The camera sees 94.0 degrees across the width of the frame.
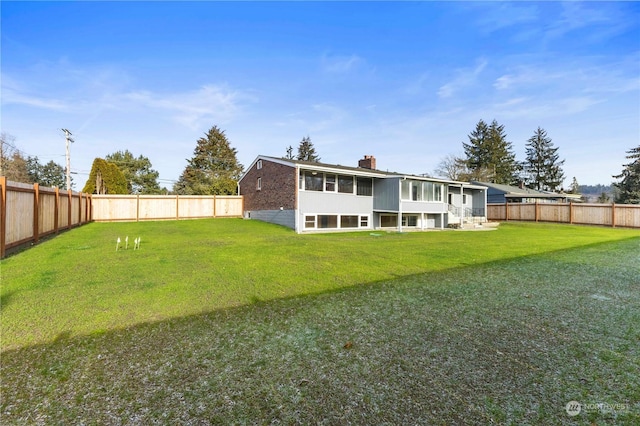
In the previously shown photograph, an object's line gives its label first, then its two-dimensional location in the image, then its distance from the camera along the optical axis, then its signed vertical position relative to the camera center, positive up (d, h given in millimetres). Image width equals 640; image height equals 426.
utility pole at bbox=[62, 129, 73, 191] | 26297 +6149
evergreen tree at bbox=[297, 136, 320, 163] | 53000 +10535
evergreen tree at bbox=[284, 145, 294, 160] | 55497 +10733
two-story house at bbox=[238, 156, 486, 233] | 18531 +767
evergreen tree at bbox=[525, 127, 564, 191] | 51938 +8426
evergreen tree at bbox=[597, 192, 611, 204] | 59553 +2651
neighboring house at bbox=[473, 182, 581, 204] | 34156 +1870
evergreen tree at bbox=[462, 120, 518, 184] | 48906 +9489
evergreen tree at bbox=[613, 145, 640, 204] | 37688 +4030
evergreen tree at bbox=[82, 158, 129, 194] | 30125 +2959
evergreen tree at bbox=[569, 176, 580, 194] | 67938 +6056
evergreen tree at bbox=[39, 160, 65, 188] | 49312 +5535
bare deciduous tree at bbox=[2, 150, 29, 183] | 31672 +4503
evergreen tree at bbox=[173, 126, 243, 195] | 40531 +6202
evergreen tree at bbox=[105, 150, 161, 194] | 43562 +5379
